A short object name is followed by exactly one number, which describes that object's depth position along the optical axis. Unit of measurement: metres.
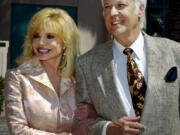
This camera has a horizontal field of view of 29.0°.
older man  2.41
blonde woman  2.99
